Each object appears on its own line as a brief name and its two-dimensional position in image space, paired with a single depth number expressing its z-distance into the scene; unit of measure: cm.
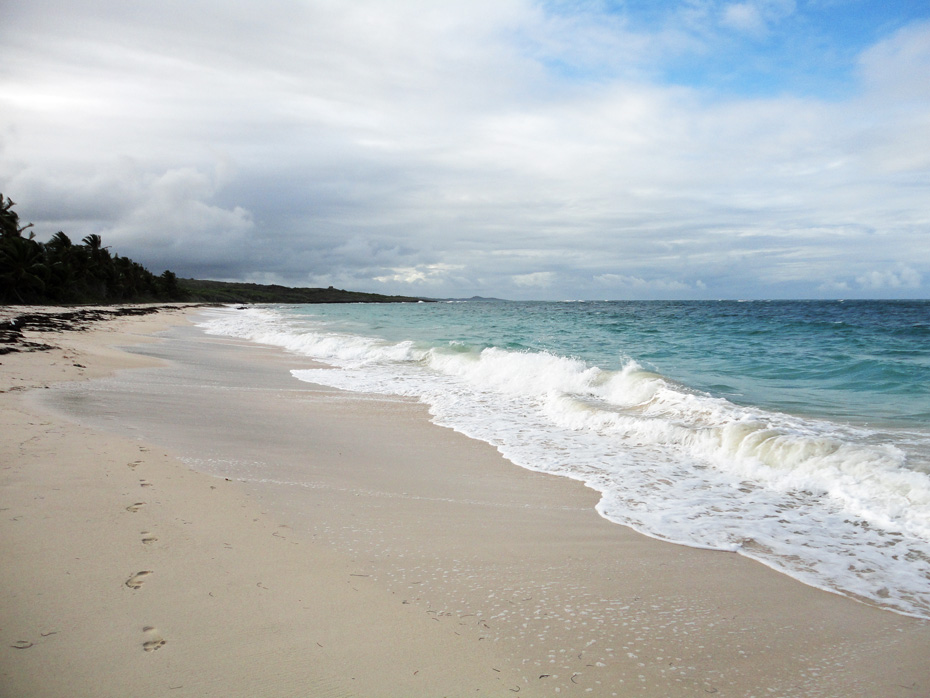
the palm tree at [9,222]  4541
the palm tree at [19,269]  4172
